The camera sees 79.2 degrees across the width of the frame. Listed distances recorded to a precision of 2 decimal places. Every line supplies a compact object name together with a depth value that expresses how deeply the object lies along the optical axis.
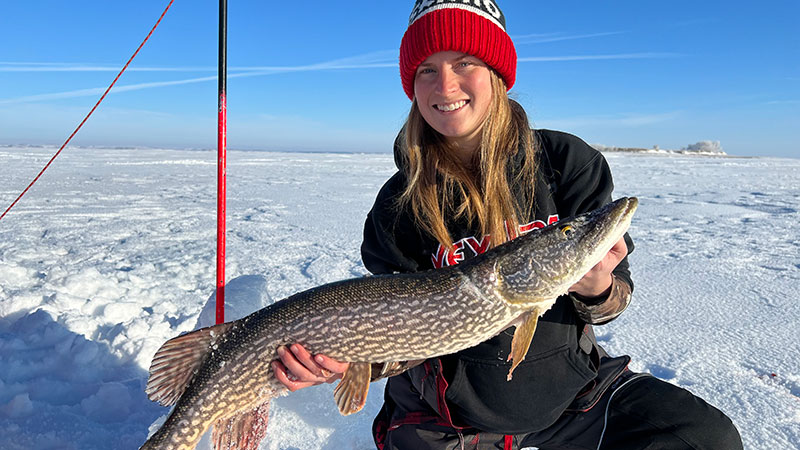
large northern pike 1.87
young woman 2.00
